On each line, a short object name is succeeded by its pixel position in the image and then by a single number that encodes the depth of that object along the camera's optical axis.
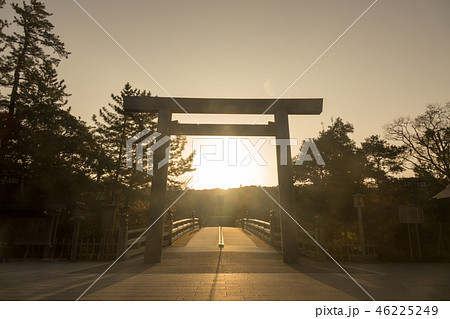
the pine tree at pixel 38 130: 16.55
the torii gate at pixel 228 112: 8.12
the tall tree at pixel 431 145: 23.16
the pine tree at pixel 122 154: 21.12
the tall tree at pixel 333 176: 18.55
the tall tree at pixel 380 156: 25.84
